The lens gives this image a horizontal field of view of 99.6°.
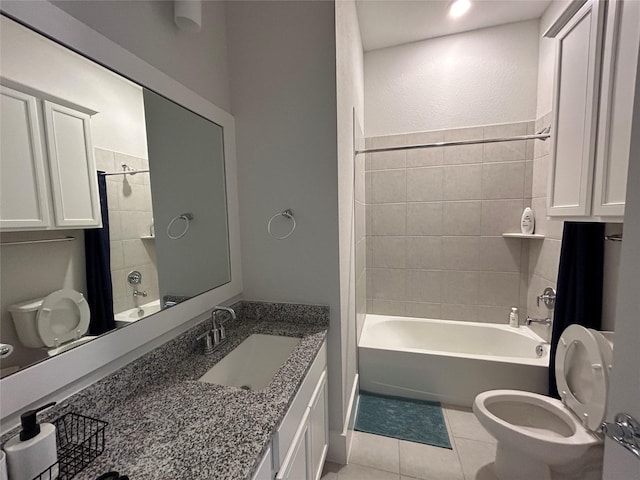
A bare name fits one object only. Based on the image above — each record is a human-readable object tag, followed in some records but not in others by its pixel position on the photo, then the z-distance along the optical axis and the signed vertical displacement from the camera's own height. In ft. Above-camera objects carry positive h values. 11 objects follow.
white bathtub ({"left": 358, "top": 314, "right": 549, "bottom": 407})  6.38 -3.78
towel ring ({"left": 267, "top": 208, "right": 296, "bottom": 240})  4.97 -0.02
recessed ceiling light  6.59 +5.13
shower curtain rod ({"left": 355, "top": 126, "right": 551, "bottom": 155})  6.46 +1.79
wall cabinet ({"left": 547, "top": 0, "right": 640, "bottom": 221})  3.38 +1.48
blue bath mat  5.81 -4.74
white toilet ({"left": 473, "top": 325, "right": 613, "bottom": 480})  4.00 -3.44
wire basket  2.07 -1.89
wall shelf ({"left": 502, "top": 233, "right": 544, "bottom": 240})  6.95 -0.60
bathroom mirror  2.25 +0.27
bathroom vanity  2.18 -1.95
